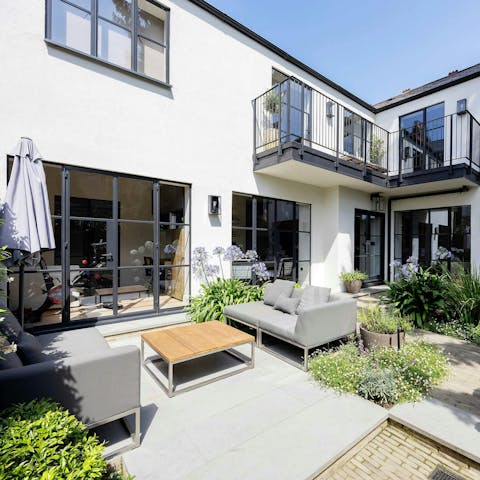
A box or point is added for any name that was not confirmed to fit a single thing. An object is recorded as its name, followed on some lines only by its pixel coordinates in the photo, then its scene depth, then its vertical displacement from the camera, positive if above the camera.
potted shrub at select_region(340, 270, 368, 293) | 7.92 -1.15
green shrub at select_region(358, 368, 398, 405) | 2.76 -1.49
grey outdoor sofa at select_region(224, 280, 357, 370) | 3.47 -1.16
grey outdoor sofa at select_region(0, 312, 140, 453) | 1.76 -1.00
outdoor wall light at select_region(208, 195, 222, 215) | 5.78 +0.74
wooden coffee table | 2.96 -1.23
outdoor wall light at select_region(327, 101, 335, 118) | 8.36 +4.00
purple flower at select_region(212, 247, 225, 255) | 5.72 -0.24
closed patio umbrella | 3.05 +0.32
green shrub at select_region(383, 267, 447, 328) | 5.20 -1.07
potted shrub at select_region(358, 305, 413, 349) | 3.71 -1.25
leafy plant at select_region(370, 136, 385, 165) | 8.80 +2.91
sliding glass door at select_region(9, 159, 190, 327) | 4.45 -0.34
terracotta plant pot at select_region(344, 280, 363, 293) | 7.91 -1.30
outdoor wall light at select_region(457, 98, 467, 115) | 7.97 +3.99
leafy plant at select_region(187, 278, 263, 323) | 4.86 -1.10
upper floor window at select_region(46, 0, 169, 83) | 4.29 +3.54
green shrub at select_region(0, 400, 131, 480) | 1.24 -1.02
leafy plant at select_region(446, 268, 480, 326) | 4.84 -1.01
